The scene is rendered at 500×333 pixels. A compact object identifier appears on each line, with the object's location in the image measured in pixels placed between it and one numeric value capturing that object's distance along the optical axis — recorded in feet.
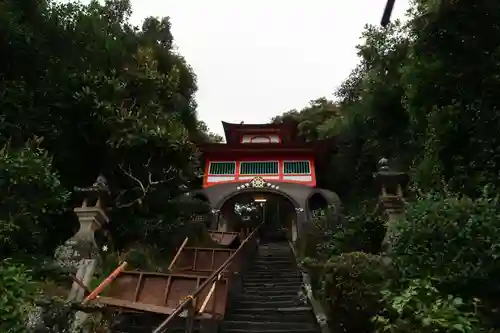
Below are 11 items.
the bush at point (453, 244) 15.29
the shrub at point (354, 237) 32.50
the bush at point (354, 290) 19.31
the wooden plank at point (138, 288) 19.63
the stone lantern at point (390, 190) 28.32
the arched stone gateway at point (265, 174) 60.80
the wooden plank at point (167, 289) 19.54
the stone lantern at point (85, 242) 26.40
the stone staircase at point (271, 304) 25.02
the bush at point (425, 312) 13.38
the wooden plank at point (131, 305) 18.40
